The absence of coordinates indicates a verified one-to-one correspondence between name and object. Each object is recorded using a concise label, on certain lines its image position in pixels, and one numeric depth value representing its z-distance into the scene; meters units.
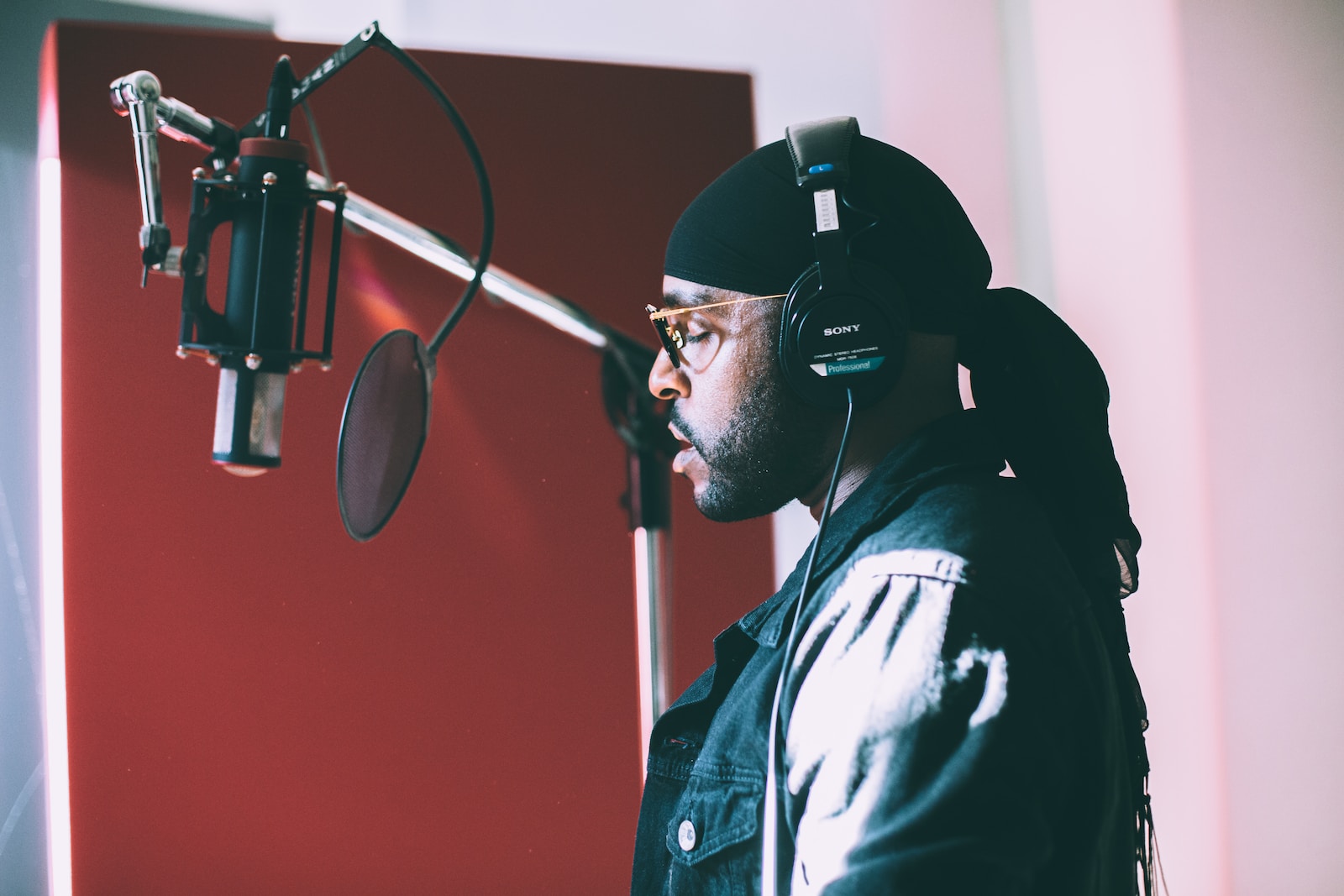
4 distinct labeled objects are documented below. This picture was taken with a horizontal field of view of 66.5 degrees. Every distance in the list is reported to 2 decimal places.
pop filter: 0.92
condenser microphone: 0.85
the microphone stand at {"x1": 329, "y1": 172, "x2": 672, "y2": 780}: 1.24
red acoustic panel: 1.48
